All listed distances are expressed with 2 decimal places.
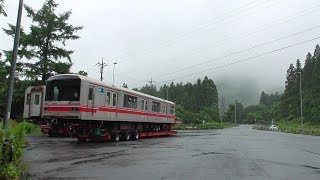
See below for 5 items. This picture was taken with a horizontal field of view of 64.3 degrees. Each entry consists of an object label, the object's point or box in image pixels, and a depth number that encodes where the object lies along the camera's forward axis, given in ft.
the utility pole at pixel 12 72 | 25.21
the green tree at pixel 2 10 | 38.27
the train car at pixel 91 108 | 44.95
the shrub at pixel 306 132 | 127.42
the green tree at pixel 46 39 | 83.69
